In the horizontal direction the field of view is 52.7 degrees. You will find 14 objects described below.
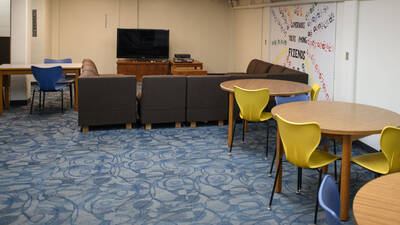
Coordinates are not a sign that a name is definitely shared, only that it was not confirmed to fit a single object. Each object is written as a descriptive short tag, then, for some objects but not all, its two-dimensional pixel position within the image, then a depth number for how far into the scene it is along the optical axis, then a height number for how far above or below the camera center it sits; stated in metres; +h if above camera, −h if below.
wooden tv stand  11.13 +0.21
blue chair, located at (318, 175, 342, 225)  1.84 -0.55
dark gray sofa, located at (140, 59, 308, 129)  6.14 -0.35
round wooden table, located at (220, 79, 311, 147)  4.83 -0.12
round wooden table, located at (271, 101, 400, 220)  3.11 -0.34
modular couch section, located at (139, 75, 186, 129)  6.11 -0.36
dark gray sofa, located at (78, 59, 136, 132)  5.92 -0.38
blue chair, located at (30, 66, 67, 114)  6.83 -0.06
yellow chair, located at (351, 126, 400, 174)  2.93 -0.56
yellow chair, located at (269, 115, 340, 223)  3.12 -0.50
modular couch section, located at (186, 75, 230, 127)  6.26 -0.36
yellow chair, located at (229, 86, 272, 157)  4.72 -0.29
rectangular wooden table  6.84 +0.05
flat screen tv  11.29 +0.89
